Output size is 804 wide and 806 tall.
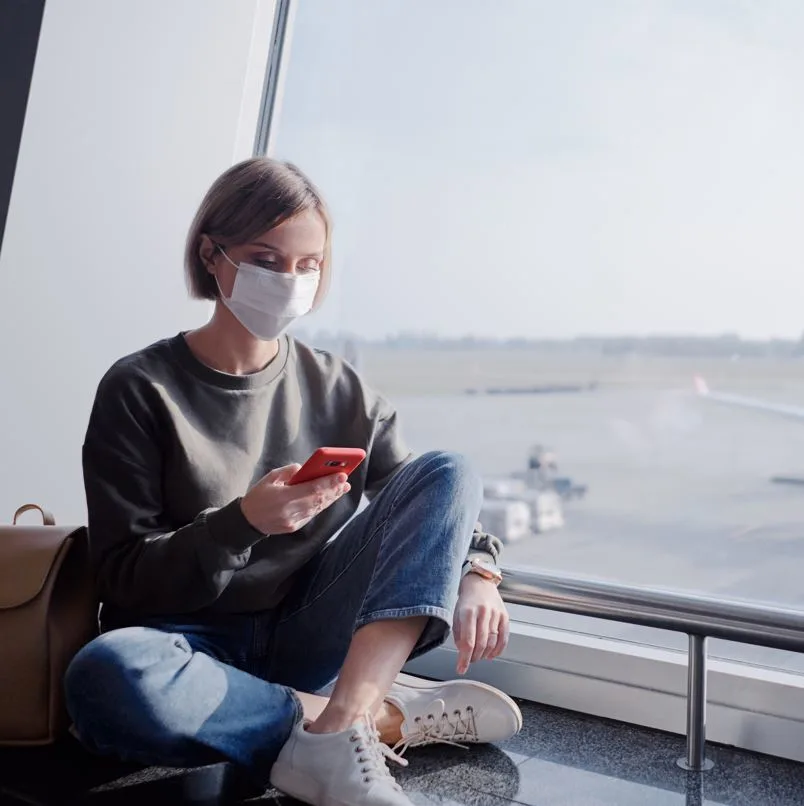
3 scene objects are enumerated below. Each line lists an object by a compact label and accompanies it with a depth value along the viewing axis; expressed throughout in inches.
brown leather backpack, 54.9
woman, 49.1
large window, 70.6
